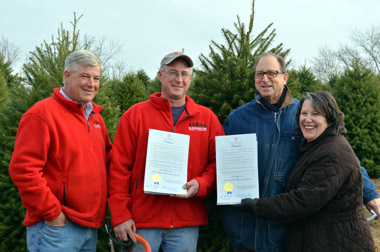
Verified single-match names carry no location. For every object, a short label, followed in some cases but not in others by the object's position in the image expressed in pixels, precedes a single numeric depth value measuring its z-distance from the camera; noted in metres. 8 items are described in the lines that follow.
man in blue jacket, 2.81
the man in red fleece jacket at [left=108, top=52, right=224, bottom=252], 2.75
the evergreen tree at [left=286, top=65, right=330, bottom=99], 13.59
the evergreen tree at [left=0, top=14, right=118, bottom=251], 3.58
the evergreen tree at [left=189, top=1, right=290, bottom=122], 3.73
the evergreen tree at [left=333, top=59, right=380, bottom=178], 8.91
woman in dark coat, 2.41
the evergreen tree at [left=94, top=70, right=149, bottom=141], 12.85
